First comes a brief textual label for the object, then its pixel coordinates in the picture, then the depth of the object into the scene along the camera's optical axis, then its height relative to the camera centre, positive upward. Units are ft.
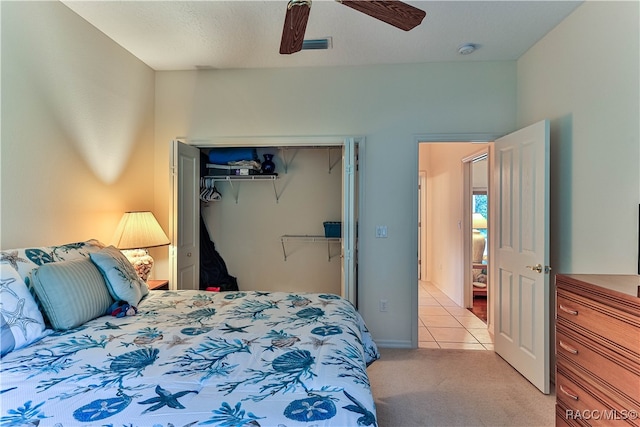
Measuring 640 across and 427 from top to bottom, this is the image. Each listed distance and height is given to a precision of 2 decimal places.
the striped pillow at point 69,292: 5.06 -1.32
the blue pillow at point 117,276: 6.09 -1.22
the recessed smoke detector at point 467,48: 8.81 +4.73
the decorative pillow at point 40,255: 5.24 -0.75
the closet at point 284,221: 13.02 -0.29
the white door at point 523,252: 7.41 -1.00
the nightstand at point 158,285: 8.77 -2.01
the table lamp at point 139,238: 8.21 -0.62
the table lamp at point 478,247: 17.72 -1.87
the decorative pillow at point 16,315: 4.41 -1.49
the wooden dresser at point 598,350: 3.81 -1.87
